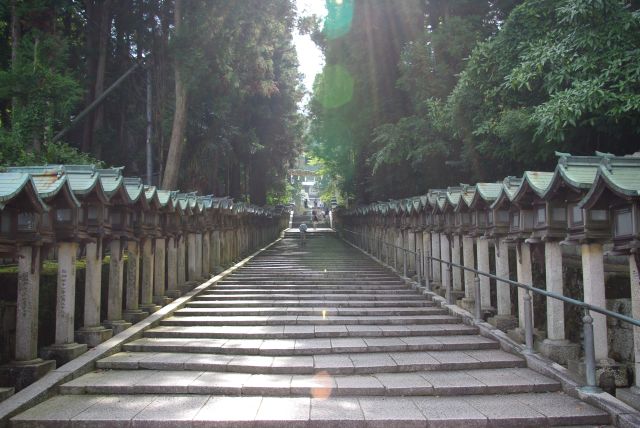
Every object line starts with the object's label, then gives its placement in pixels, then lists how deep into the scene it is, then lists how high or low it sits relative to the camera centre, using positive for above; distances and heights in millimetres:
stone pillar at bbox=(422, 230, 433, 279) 11586 -310
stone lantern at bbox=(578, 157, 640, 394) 4879 +82
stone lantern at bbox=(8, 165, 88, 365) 6703 -88
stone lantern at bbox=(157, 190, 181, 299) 10125 +130
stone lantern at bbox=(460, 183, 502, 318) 8188 -167
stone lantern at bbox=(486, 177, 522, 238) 7793 +397
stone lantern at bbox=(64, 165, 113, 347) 7406 +55
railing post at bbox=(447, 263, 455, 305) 10049 -1216
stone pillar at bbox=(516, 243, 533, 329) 7328 -509
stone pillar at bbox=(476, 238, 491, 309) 8805 -441
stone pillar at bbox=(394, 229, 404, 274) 14963 -278
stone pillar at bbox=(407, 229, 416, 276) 13605 -334
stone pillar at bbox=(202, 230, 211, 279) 13469 -457
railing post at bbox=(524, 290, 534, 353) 6578 -1188
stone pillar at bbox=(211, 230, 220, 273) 14742 -345
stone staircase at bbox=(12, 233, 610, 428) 5012 -1785
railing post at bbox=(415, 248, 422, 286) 12008 -762
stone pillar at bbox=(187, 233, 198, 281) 12508 -520
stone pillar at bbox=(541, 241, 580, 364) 6355 -1087
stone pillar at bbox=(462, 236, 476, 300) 9609 -538
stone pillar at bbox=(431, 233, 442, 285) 11625 -413
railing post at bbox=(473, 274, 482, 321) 8258 -1138
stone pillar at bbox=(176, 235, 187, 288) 11742 -582
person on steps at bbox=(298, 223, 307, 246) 25630 +151
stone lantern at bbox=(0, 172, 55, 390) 5973 -303
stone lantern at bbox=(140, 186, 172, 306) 9176 +60
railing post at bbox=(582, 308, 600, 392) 5059 -1287
